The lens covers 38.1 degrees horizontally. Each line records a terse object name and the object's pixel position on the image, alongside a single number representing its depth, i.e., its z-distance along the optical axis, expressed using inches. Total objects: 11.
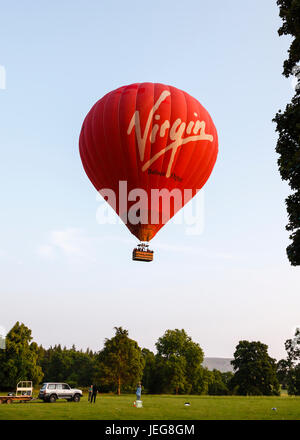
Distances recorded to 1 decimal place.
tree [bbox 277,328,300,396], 3142.2
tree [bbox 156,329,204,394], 3358.8
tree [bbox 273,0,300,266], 797.2
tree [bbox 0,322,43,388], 2198.6
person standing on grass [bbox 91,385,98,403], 1284.4
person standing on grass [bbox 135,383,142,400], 1186.1
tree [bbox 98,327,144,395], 2741.1
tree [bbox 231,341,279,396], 3703.5
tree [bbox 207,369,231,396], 4612.5
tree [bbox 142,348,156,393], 3533.5
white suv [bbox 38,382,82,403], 1301.7
